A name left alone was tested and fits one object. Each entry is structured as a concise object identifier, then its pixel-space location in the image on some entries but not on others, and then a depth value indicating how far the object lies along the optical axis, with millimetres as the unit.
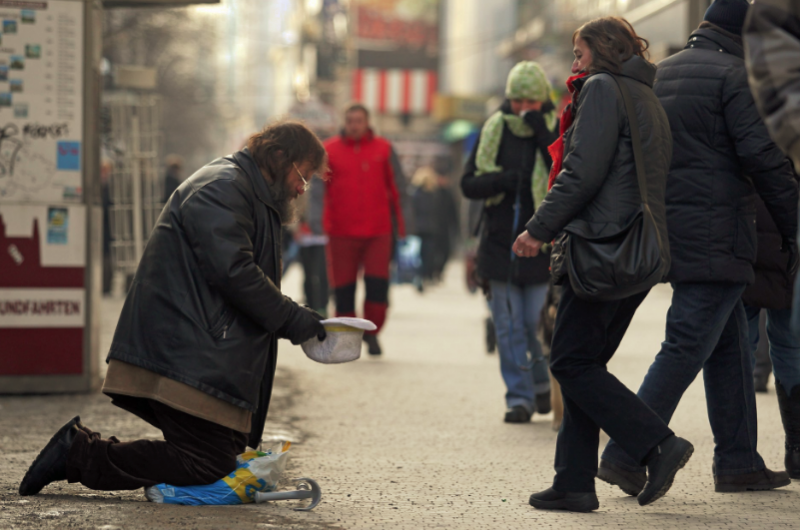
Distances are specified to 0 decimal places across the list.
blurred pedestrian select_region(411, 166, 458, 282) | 37506
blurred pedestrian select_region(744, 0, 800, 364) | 6109
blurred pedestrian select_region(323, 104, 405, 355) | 18703
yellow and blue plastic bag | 8477
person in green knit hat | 13070
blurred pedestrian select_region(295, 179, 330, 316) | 24516
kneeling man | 8227
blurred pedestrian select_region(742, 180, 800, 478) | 9648
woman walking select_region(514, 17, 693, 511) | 8227
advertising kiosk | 13648
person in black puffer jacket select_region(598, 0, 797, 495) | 8930
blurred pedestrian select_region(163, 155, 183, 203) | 32981
